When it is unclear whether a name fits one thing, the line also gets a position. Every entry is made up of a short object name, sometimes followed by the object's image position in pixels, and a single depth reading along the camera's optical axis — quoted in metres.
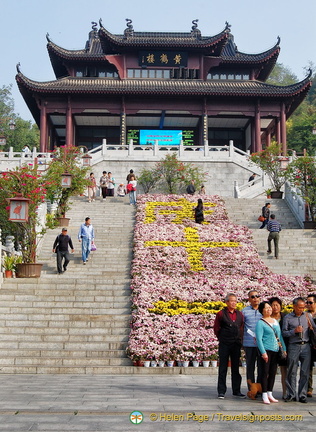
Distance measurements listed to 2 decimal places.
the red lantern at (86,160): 25.33
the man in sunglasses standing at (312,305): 7.97
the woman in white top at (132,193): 22.38
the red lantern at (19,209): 13.72
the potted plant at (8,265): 14.27
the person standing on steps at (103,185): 24.06
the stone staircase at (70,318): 10.13
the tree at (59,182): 19.86
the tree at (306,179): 20.59
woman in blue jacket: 6.91
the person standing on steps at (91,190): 23.25
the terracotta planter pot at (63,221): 19.88
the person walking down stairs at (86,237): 15.49
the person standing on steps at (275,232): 16.64
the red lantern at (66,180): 19.58
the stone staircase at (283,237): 16.23
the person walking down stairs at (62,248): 14.76
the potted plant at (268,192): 24.99
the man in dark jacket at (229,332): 7.39
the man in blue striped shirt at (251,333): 7.27
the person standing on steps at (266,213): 19.92
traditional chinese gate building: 33.53
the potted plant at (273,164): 24.90
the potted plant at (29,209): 14.49
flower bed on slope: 10.72
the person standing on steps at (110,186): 24.89
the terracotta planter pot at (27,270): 14.42
